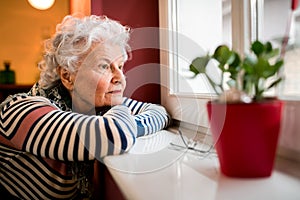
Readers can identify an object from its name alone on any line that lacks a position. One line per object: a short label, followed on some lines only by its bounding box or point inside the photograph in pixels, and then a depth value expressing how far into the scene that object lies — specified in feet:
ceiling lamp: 9.41
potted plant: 1.51
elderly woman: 2.41
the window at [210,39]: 1.90
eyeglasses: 2.39
